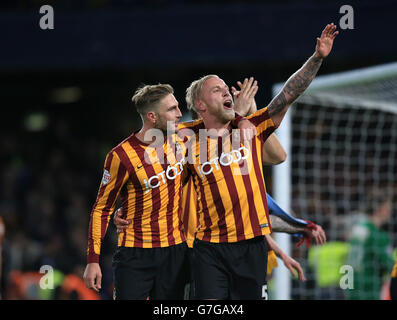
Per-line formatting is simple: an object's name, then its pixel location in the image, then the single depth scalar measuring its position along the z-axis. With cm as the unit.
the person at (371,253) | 1423
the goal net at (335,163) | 1230
